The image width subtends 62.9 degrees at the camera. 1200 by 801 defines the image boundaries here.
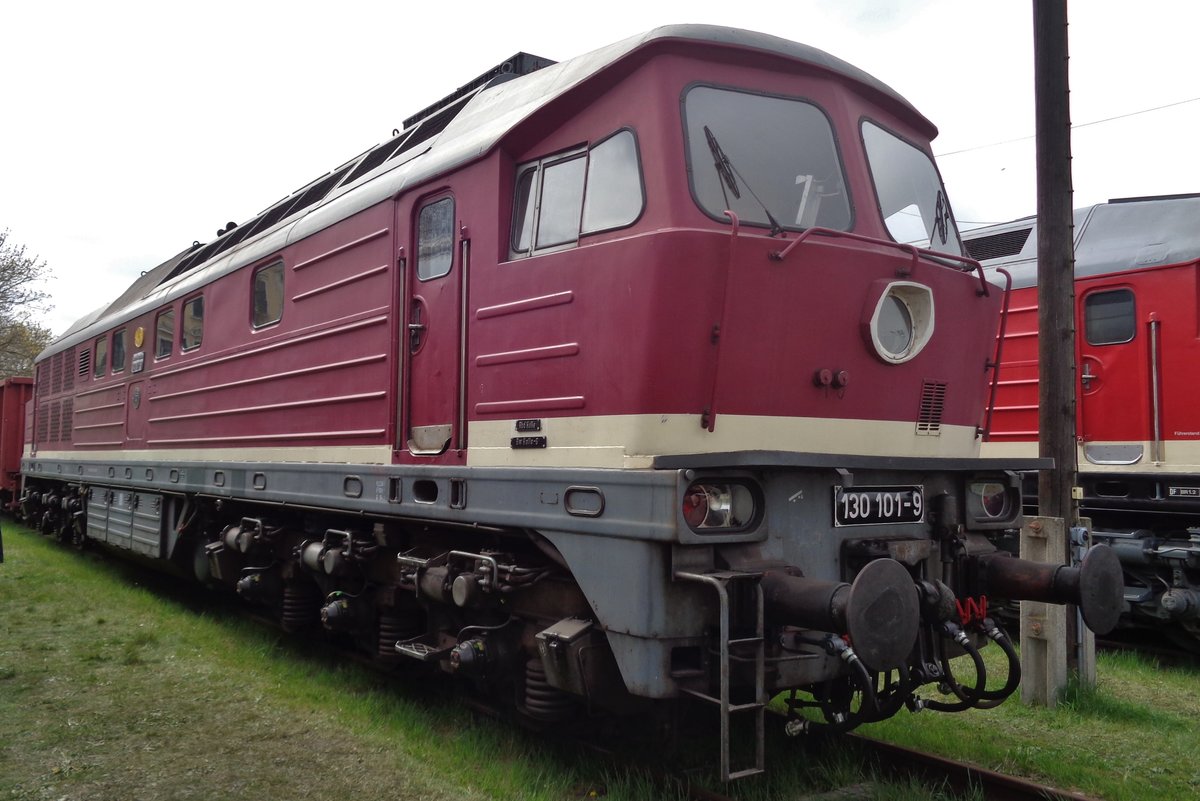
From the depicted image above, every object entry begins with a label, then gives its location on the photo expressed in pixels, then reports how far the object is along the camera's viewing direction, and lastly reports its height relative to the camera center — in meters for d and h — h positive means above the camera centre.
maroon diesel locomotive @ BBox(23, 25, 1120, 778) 4.00 +0.26
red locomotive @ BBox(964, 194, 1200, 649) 7.76 +0.53
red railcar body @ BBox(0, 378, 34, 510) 18.11 +0.42
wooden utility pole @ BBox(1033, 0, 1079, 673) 6.55 +1.21
